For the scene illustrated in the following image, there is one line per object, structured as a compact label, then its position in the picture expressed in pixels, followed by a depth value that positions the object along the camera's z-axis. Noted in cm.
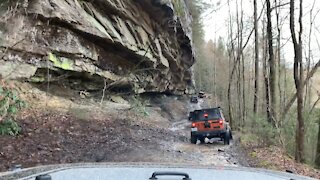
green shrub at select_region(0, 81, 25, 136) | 630
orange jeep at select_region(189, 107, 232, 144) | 1252
